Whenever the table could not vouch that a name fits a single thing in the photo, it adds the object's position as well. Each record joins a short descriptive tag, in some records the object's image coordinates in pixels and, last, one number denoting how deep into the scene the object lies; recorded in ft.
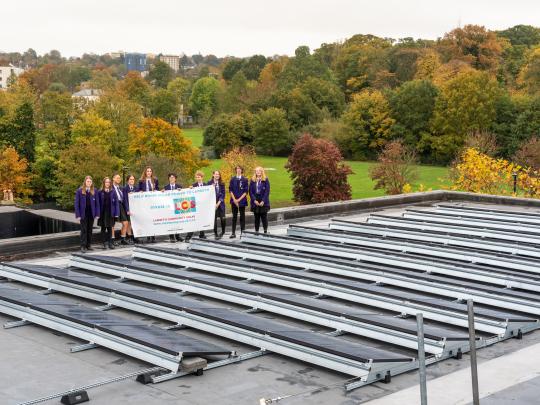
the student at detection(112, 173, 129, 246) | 69.21
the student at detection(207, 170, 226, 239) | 73.00
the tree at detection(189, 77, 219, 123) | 594.65
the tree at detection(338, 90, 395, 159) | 338.54
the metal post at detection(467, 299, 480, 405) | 24.20
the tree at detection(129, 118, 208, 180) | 260.01
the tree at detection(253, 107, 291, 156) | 365.61
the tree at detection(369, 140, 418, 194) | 201.87
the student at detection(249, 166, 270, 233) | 71.51
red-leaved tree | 177.06
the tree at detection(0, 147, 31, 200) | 236.22
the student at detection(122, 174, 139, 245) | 69.77
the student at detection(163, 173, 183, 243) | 71.76
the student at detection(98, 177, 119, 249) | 68.64
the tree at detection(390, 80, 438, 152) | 332.39
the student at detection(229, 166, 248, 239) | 72.90
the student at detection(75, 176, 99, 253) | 66.33
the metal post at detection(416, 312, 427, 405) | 23.32
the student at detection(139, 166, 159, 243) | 71.20
